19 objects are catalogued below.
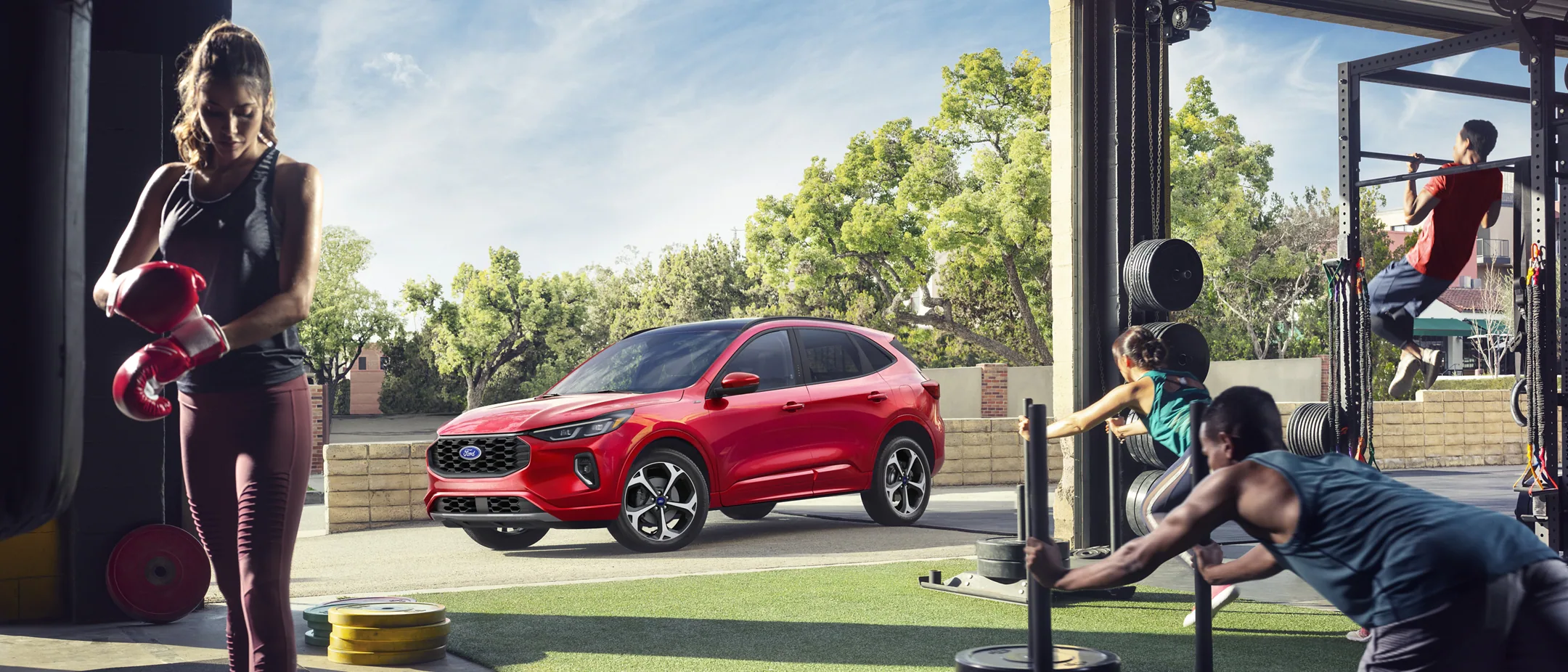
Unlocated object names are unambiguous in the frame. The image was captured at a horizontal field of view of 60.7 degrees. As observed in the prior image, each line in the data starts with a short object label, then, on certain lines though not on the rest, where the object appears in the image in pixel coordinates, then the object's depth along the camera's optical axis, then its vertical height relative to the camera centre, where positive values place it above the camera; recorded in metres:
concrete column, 7.87 +0.84
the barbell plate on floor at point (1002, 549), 6.20 -0.90
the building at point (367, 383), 67.81 -1.11
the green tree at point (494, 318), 51.31 +1.74
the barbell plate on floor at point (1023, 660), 3.02 -0.70
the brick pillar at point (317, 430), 20.13 -1.12
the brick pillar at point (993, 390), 25.17 -0.59
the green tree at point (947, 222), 32.75 +3.62
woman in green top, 6.12 -0.23
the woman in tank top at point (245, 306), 2.78 +0.12
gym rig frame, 7.65 +0.34
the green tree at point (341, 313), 55.00 +2.13
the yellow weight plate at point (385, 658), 5.46 -1.21
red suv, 9.05 -0.56
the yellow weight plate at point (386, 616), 5.44 -1.03
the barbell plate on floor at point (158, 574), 6.24 -1.00
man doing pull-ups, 8.03 +0.68
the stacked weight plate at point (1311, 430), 7.58 -0.42
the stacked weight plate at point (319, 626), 5.87 -1.15
